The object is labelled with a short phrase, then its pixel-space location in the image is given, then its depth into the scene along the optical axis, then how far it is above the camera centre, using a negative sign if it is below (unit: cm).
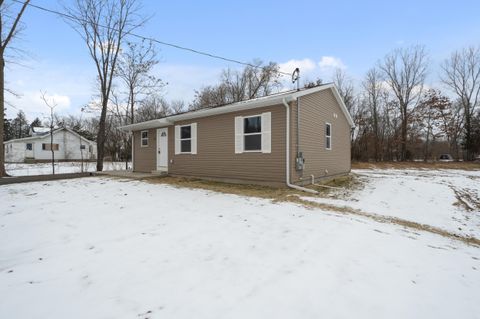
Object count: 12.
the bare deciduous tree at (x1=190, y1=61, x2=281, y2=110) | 2867 +785
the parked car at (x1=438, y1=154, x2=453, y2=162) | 3114 -46
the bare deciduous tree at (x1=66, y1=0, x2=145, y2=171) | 1574 +748
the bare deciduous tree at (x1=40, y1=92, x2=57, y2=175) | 1553 +339
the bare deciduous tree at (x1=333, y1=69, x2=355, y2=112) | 2931 +820
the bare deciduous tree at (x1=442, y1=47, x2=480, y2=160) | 2766 +836
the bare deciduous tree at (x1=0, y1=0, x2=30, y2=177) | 1200 +563
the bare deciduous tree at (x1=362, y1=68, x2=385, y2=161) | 2963 +744
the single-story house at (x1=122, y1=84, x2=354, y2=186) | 837 +58
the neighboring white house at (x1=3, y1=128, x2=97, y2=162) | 2958 +128
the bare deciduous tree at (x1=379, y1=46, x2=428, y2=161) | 2859 +901
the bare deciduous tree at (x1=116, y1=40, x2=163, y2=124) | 1822 +640
